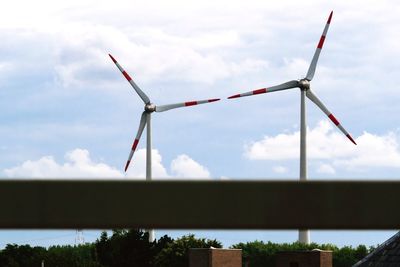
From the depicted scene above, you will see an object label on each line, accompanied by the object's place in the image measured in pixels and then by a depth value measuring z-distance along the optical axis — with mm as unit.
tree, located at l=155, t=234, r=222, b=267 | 110500
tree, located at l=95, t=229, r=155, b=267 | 113375
